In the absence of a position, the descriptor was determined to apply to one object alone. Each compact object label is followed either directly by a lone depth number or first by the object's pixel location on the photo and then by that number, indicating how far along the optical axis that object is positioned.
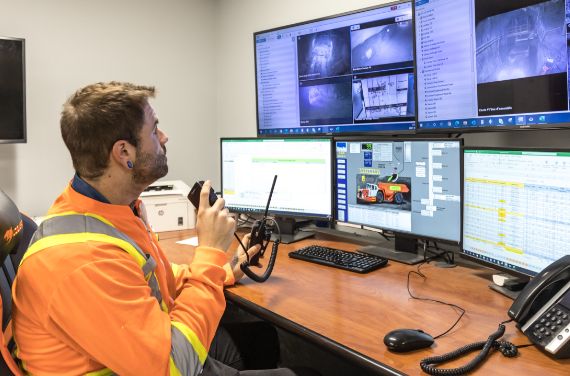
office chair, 1.01
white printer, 2.57
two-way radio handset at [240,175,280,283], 1.69
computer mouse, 1.14
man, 1.02
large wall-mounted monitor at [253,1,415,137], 2.00
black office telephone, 1.09
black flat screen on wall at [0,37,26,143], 2.49
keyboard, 1.77
